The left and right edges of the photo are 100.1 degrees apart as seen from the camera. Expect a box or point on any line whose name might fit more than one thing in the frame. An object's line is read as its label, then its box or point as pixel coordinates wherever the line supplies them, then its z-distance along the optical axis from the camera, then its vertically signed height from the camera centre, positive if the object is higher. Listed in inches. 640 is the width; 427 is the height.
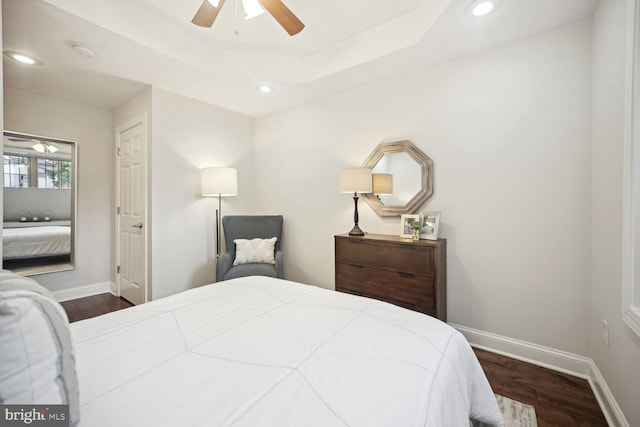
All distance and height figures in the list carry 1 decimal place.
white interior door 118.9 -0.2
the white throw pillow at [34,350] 17.4 -9.8
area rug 58.4 -45.9
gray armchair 115.3 -12.0
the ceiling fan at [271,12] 62.2 +48.5
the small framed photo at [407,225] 95.1 -4.7
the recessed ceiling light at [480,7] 68.6 +53.8
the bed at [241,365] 20.2 -18.5
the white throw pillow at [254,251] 121.4 -17.9
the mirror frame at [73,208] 131.6 +2.4
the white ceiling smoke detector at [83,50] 85.4 +53.1
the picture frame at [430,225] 90.7 -4.6
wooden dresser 83.9 -19.9
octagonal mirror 97.9 +13.0
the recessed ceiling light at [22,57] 90.7 +54.3
